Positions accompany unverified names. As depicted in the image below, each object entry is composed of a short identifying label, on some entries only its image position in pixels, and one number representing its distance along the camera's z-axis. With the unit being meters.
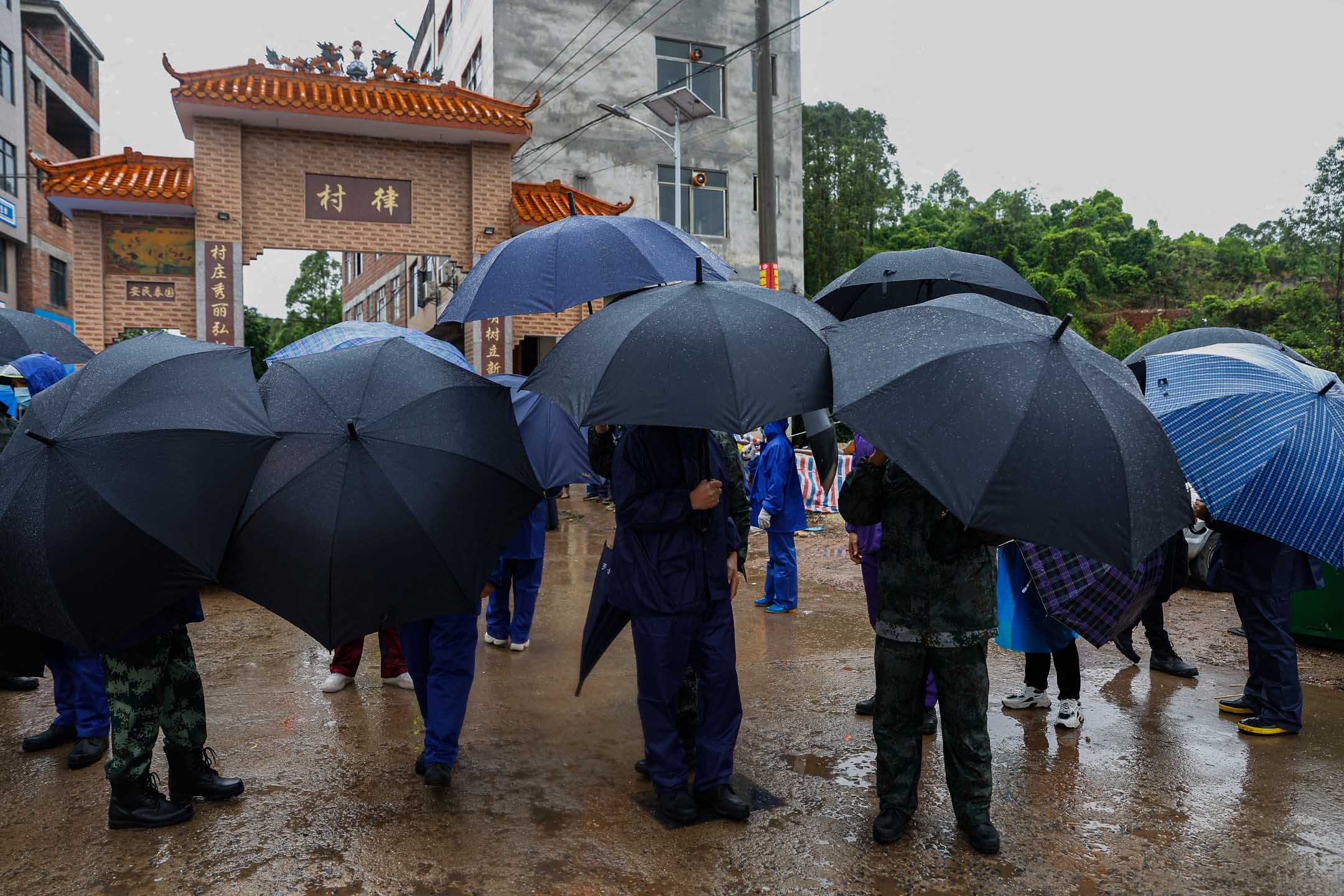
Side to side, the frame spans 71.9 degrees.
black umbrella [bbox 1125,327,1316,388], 5.91
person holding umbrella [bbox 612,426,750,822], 3.92
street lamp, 17.11
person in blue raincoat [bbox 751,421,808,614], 8.05
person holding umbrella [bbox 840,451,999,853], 3.70
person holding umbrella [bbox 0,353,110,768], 4.60
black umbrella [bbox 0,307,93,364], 5.34
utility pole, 12.82
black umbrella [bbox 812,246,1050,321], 5.16
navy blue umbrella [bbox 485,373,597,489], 5.90
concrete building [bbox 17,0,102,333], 28.20
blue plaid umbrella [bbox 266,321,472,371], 4.15
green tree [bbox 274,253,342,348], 37.81
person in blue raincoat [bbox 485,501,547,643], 6.36
